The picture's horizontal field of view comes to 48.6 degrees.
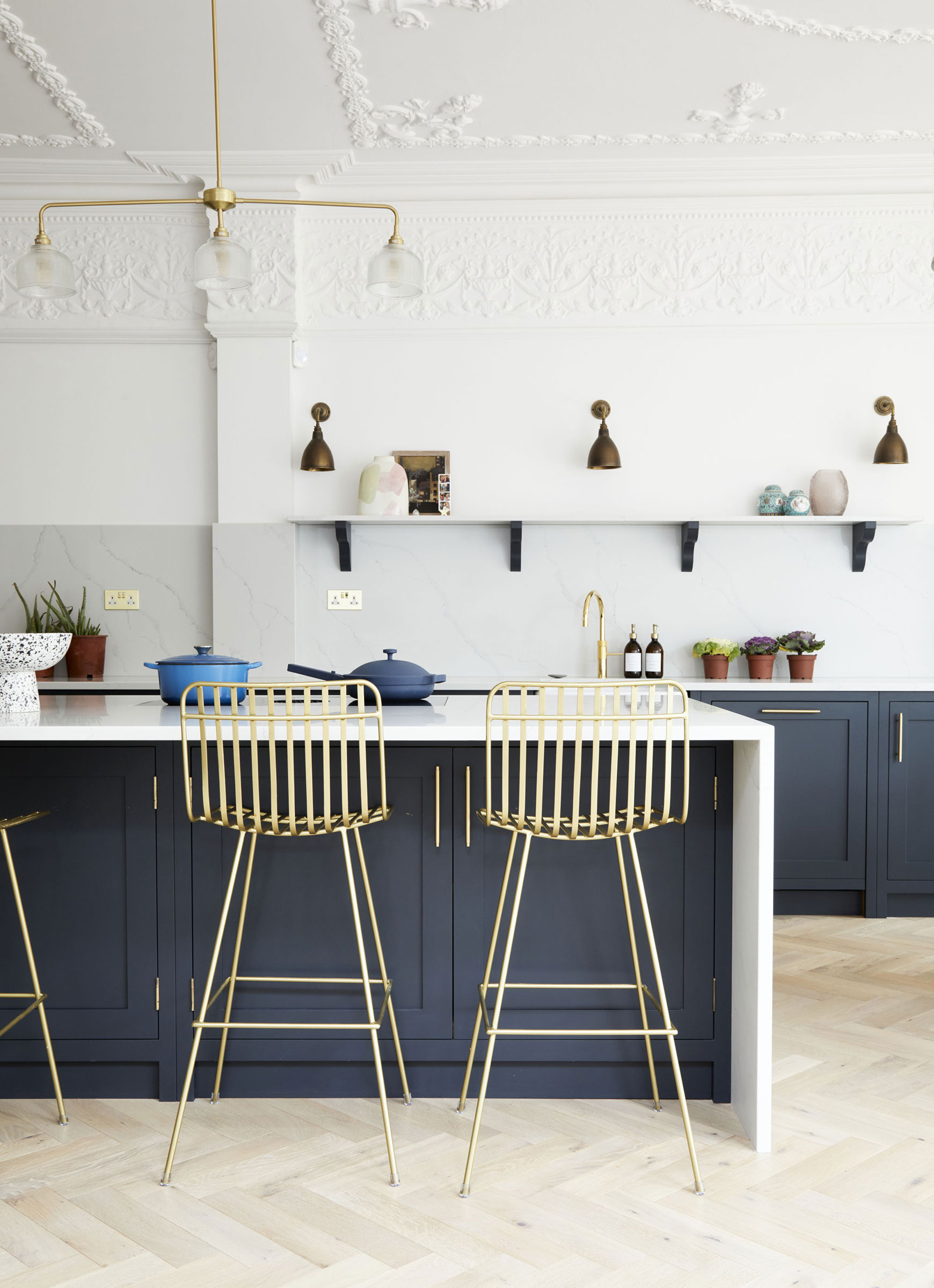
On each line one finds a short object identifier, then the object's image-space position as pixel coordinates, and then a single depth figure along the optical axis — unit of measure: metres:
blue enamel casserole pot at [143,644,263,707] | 2.55
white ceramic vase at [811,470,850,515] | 4.38
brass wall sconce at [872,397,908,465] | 4.34
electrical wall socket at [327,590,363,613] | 4.54
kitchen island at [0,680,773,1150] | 2.42
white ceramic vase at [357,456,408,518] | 4.37
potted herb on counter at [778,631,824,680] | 4.32
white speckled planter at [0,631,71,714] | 2.55
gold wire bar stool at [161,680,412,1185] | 2.06
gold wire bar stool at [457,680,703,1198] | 2.04
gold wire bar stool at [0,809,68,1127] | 2.31
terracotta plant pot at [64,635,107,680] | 4.39
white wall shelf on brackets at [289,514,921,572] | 4.33
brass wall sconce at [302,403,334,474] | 4.36
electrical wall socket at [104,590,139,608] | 4.54
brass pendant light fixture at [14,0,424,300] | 2.48
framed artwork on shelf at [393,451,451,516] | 4.48
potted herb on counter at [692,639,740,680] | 4.32
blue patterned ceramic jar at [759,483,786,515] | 4.41
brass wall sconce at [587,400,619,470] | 4.35
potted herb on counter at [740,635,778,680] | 4.34
